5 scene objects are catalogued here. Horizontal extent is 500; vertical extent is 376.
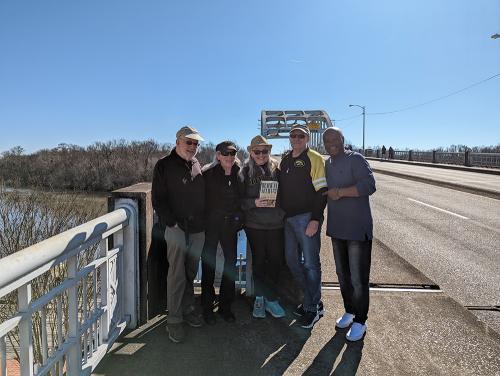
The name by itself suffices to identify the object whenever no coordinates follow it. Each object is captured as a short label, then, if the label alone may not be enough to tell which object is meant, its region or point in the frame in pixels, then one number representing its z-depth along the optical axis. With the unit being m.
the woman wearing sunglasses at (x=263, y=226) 3.74
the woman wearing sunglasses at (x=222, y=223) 3.64
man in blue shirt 3.40
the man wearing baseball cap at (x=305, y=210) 3.62
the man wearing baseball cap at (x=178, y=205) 3.36
